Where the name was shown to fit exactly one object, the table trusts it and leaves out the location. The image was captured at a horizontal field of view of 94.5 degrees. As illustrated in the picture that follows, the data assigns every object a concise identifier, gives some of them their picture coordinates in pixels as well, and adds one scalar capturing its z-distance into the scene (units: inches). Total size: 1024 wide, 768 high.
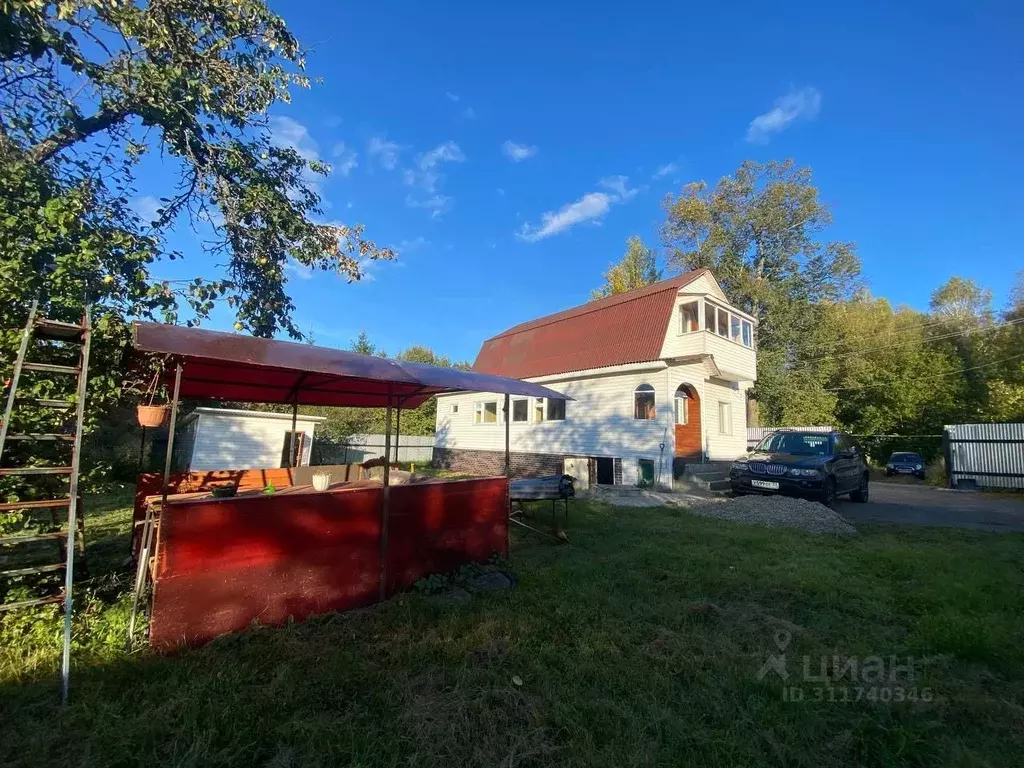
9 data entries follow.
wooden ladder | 115.2
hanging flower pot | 163.5
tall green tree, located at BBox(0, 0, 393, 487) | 159.9
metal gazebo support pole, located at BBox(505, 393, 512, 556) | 239.9
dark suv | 412.2
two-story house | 568.1
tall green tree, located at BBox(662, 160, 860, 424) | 959.6
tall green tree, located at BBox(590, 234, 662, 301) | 1162.6
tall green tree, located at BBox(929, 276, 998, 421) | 1018.7
